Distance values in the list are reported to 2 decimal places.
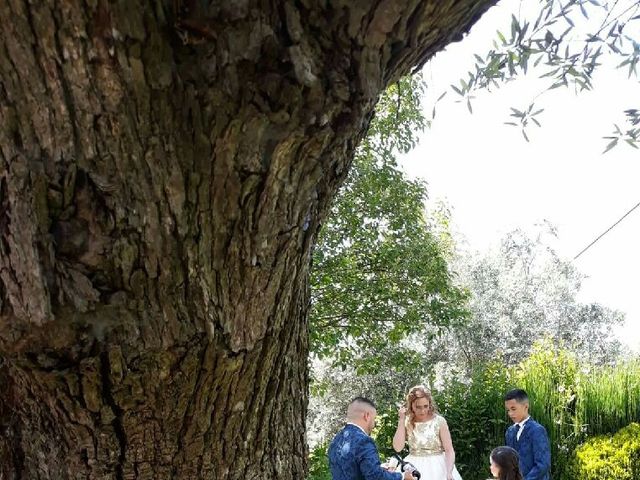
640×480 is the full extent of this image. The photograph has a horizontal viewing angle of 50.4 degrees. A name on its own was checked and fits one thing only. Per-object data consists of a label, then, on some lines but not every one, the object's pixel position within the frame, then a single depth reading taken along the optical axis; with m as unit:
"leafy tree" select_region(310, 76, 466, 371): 9.27
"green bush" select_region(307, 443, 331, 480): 8.46
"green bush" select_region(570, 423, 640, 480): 7.32
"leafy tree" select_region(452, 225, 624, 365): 20.16
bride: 6.37
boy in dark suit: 5.43
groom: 4.25
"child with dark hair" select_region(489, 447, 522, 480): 5.07
